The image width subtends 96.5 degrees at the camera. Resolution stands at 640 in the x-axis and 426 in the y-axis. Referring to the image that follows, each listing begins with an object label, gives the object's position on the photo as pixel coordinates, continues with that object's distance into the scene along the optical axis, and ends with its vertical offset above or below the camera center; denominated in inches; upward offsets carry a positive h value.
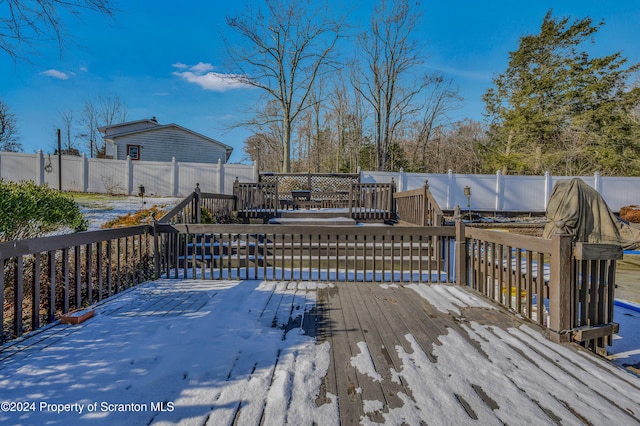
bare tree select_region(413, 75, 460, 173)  761.7 +260.2
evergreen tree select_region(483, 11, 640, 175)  608.1 +225.3
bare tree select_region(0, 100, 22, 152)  721.6 +185.4
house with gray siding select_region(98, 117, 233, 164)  645.3 +139.7
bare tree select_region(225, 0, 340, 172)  602.5 +339.0
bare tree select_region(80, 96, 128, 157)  973.2 +299.4
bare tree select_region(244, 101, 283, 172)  669.3 +194.0
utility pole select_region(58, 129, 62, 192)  456.8 +50.7
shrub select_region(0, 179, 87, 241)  129.4 -5.4
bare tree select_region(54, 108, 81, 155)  961.5 +245.5
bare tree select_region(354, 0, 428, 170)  662.5 +331.6
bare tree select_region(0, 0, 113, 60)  129.2 +83.5
